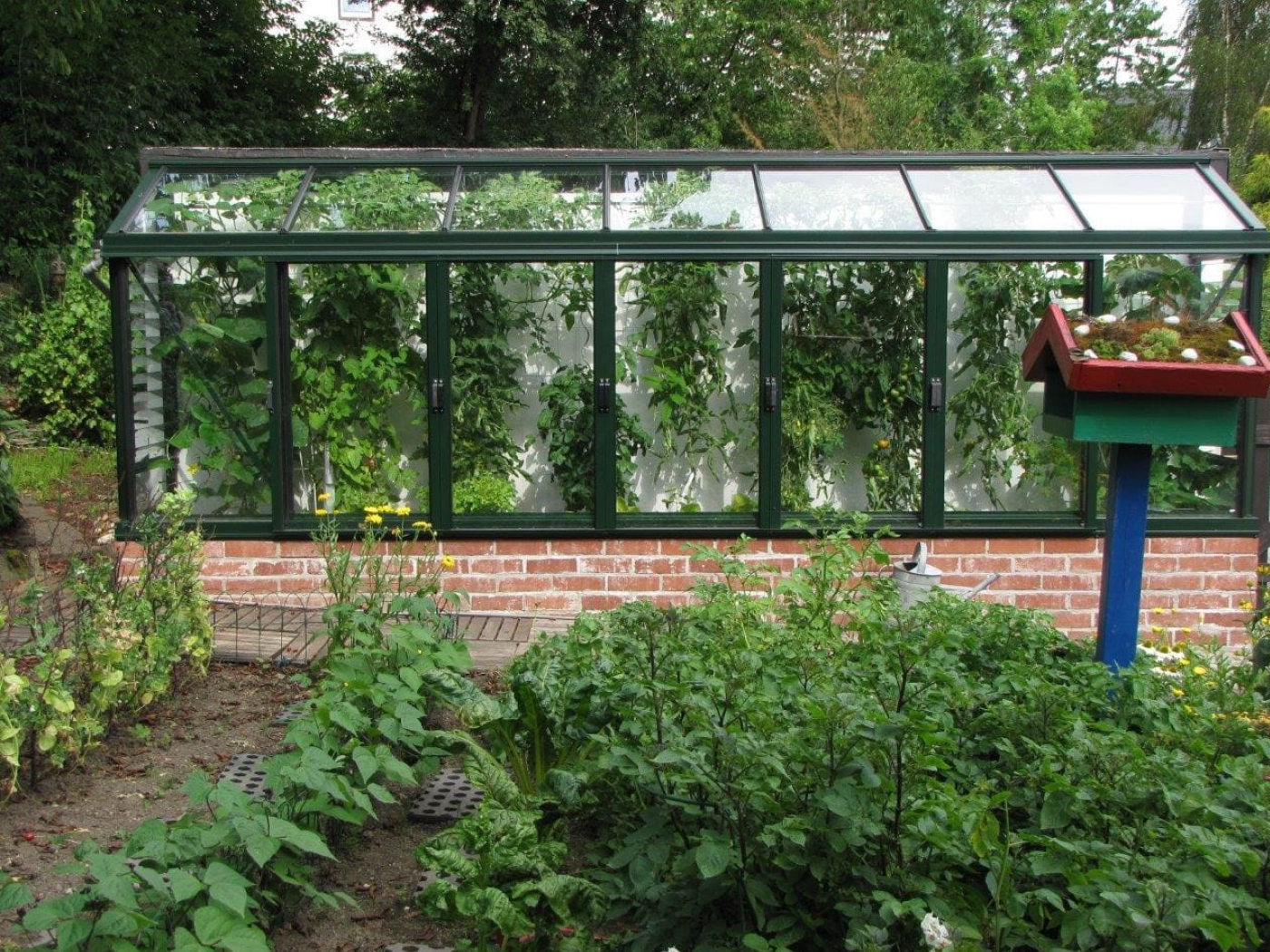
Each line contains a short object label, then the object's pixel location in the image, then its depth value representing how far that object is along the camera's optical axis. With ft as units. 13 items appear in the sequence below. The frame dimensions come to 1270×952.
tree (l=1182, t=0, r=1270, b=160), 93.97
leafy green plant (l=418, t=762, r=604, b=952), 8.75
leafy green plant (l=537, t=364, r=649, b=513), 22.75
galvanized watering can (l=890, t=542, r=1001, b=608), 19.81
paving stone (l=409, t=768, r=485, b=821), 11.61
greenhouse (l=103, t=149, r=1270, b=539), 22.13
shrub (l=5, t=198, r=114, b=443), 36.60
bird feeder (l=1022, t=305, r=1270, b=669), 13.20
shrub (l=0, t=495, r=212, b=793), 11.44
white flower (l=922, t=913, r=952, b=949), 7.01
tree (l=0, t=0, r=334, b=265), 46.57
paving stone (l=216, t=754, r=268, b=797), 11.76
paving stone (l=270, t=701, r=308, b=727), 13.56
